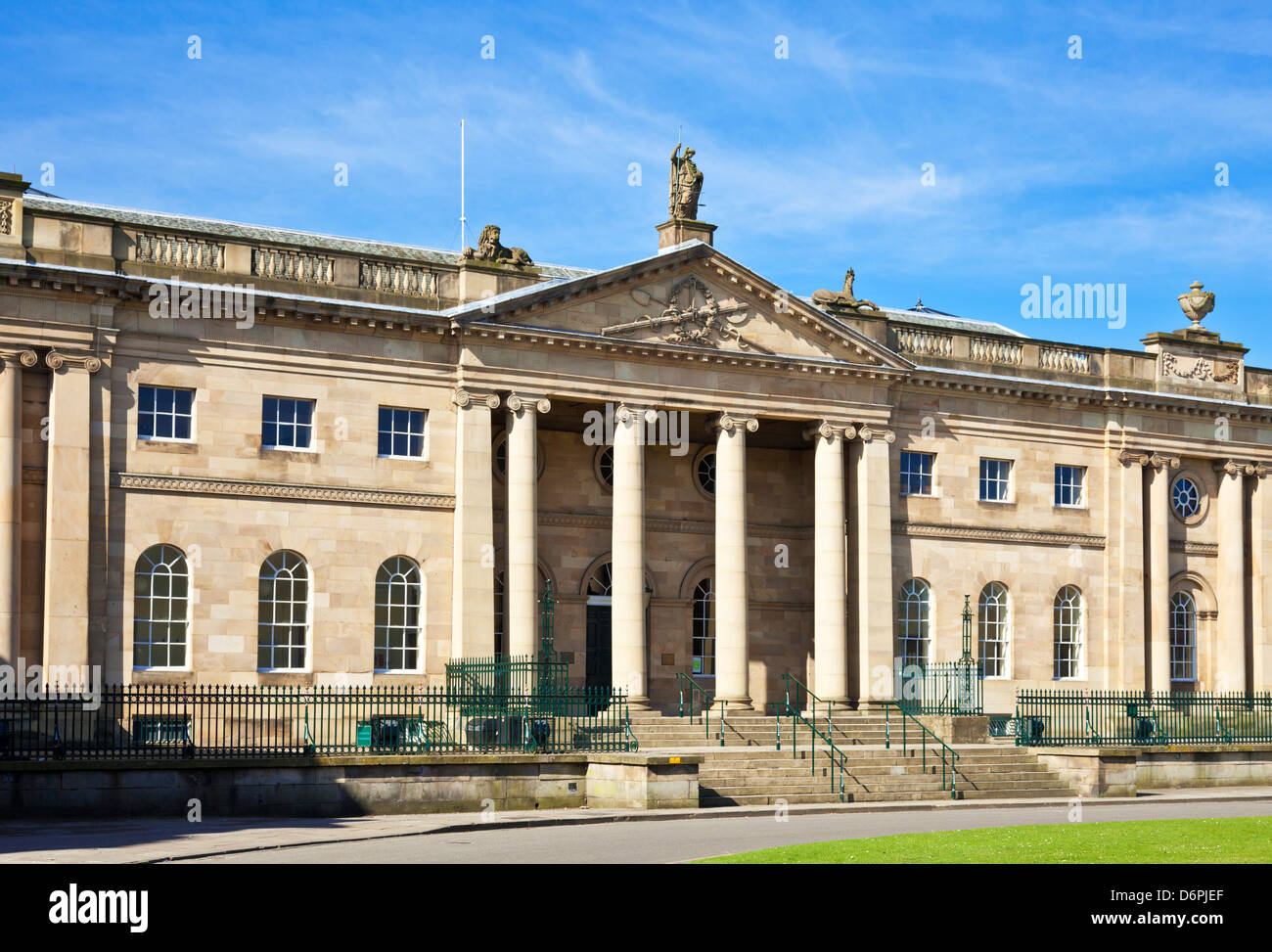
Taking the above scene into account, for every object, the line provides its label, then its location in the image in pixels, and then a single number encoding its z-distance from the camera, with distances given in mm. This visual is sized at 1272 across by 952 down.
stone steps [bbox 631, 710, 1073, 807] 32406
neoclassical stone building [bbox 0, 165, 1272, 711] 34344
